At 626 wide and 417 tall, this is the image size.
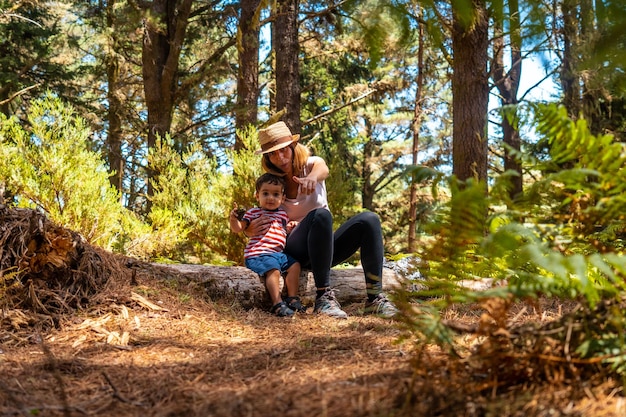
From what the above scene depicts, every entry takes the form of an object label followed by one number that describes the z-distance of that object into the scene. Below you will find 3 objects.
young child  3.43
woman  3.45
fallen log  3.60
